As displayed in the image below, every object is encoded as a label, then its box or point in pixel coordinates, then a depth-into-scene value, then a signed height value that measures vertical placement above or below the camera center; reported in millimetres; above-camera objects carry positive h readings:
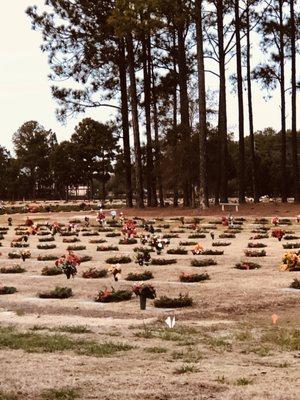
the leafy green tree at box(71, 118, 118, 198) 88875 +5381
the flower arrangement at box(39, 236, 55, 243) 24141 -1662
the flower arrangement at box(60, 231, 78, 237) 26481 -1633
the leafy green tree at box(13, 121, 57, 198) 101750 +7289
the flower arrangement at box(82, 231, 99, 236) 26328 -1638
